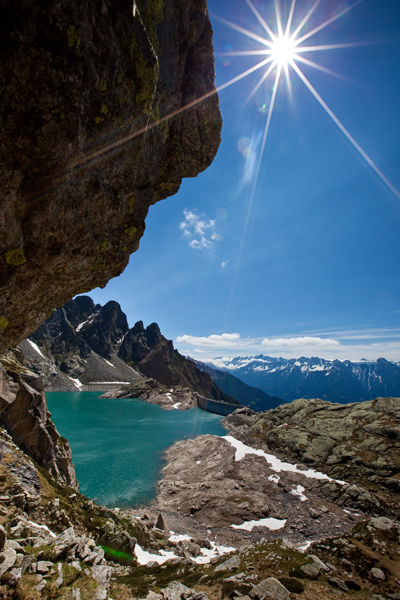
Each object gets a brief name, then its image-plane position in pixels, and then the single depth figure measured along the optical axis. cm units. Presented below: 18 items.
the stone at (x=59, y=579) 806
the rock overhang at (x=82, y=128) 756
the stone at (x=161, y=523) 2453
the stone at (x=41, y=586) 756
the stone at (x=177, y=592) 1010
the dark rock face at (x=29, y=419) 2080
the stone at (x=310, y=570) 1217
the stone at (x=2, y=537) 829
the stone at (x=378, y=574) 1249
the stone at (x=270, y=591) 1008
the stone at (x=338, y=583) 1142
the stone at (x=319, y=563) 1306
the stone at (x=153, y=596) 982
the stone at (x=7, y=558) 751
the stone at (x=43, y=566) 826
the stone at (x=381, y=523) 1886
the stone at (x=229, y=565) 1424
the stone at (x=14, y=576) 731
